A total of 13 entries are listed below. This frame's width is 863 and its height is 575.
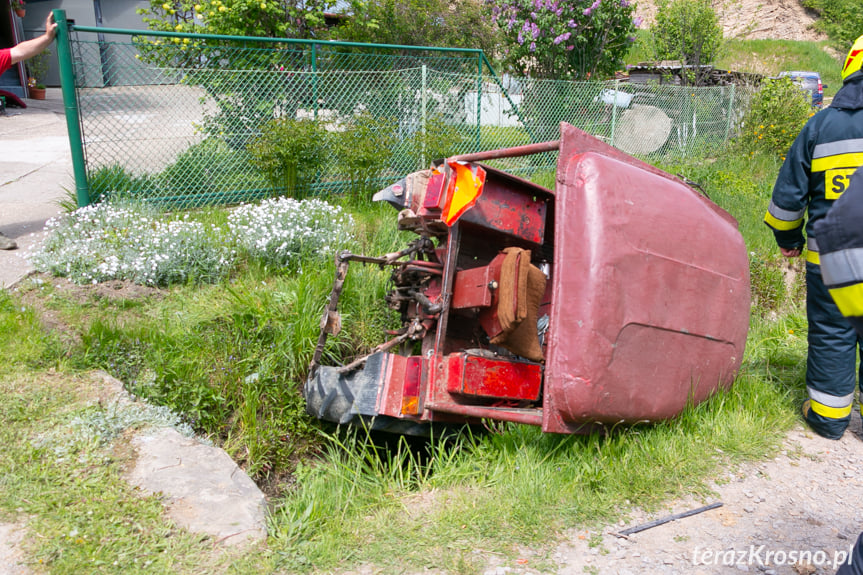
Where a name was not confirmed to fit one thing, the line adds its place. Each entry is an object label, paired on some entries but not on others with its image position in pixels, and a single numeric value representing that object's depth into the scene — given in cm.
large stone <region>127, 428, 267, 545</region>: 277
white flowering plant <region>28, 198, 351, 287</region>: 485
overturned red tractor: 299
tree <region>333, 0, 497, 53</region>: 920
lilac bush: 1016
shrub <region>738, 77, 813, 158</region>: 1063
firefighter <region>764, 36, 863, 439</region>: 340
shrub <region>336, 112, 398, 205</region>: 646
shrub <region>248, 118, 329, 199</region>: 623
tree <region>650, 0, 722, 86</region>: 1226
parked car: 1394
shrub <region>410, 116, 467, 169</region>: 704
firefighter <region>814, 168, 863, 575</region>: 160
